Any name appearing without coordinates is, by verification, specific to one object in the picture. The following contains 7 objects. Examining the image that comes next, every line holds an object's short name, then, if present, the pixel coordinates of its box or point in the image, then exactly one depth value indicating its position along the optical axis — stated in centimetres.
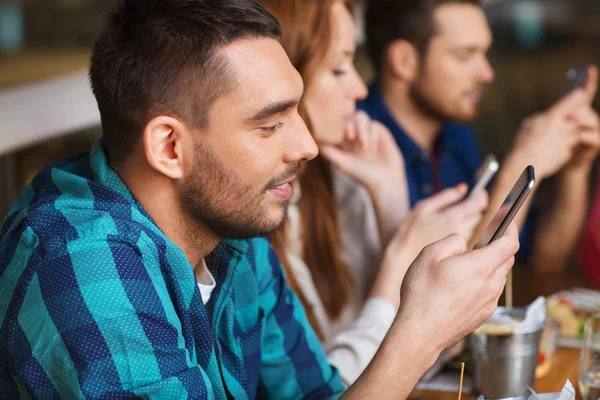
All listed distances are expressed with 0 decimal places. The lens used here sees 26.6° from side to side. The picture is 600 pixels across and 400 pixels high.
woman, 178
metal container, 141
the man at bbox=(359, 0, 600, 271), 217
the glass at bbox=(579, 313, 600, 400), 135
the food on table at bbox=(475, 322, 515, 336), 141
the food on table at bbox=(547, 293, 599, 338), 165
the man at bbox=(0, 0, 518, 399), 114
